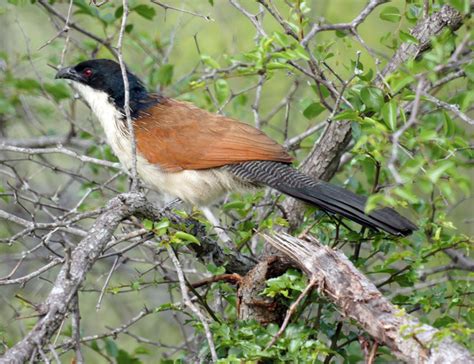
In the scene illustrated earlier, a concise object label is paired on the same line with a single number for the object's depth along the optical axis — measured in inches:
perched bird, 299.6
